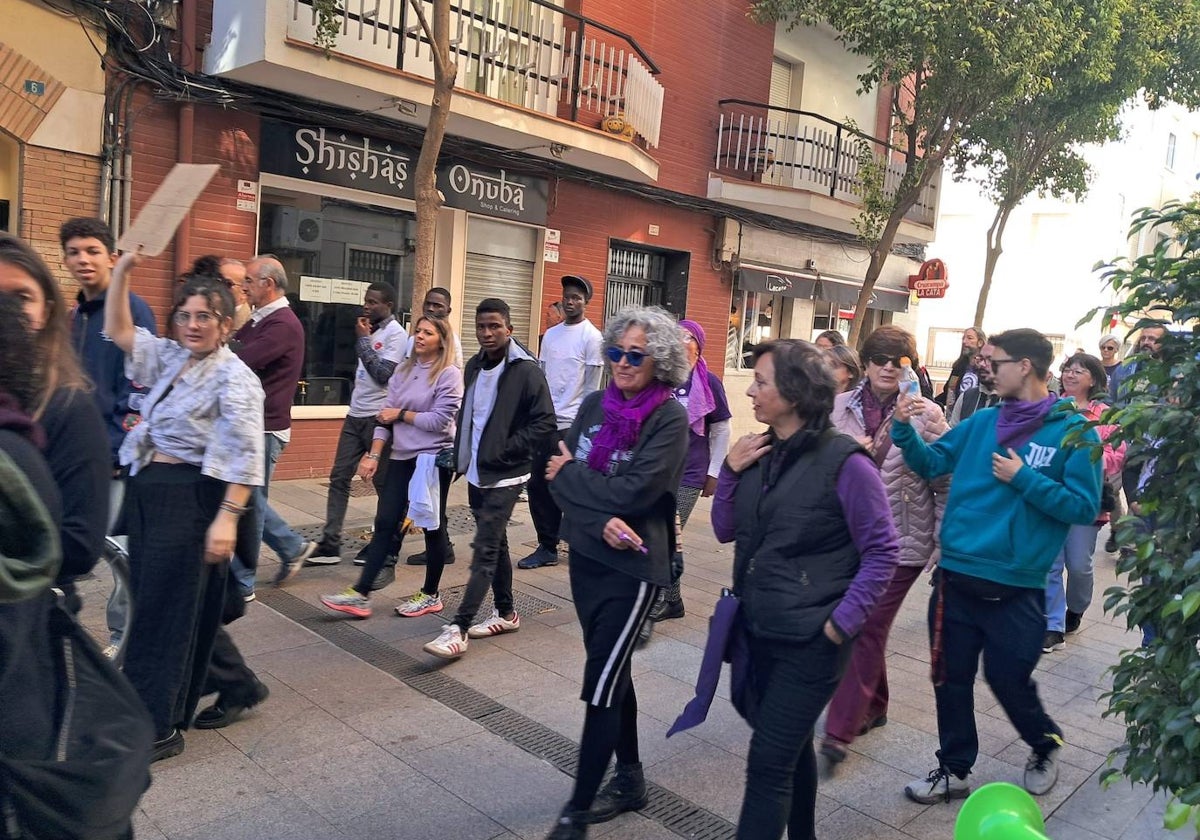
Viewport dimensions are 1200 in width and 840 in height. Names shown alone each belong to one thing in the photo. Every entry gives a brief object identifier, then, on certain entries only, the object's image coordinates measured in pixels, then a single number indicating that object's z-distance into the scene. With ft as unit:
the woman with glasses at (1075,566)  19.22
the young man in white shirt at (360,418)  21.49
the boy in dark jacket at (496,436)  16.24
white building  96.17
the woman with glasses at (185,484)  11.34
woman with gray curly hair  10.55
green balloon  5.81
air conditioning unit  30.81
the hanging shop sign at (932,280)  54.44
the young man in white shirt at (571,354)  24.09
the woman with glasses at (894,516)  13.15
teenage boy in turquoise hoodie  11.79
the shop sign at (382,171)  30.30
